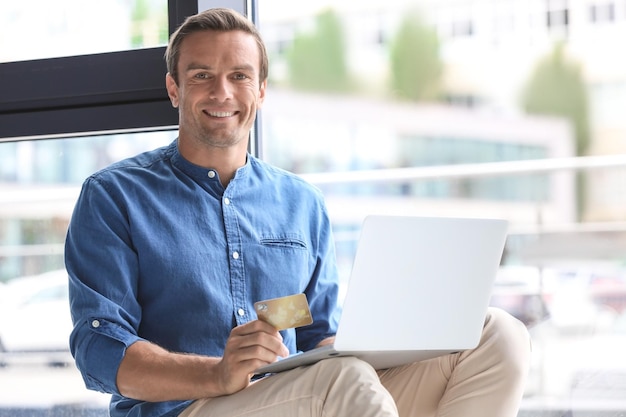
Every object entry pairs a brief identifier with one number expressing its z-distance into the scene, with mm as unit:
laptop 2272
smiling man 2361
